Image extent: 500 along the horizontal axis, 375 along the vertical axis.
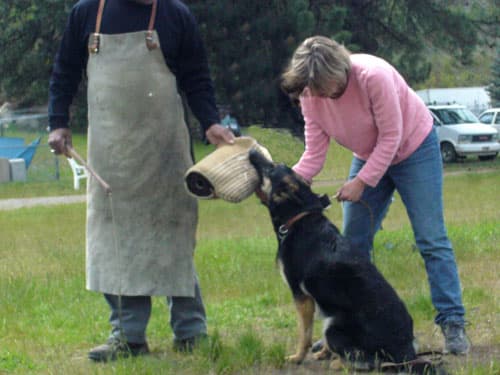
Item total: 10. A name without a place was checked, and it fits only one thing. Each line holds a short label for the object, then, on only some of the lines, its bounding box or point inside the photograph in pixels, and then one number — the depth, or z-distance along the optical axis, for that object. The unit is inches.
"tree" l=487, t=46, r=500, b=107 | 1995.6
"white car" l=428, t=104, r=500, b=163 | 1229.1
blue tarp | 1053.8
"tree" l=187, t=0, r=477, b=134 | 1087.6
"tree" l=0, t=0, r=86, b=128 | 1259.8
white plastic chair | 941.6
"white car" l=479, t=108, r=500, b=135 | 1406.3
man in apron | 192.9
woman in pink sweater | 184.2
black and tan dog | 177.0
